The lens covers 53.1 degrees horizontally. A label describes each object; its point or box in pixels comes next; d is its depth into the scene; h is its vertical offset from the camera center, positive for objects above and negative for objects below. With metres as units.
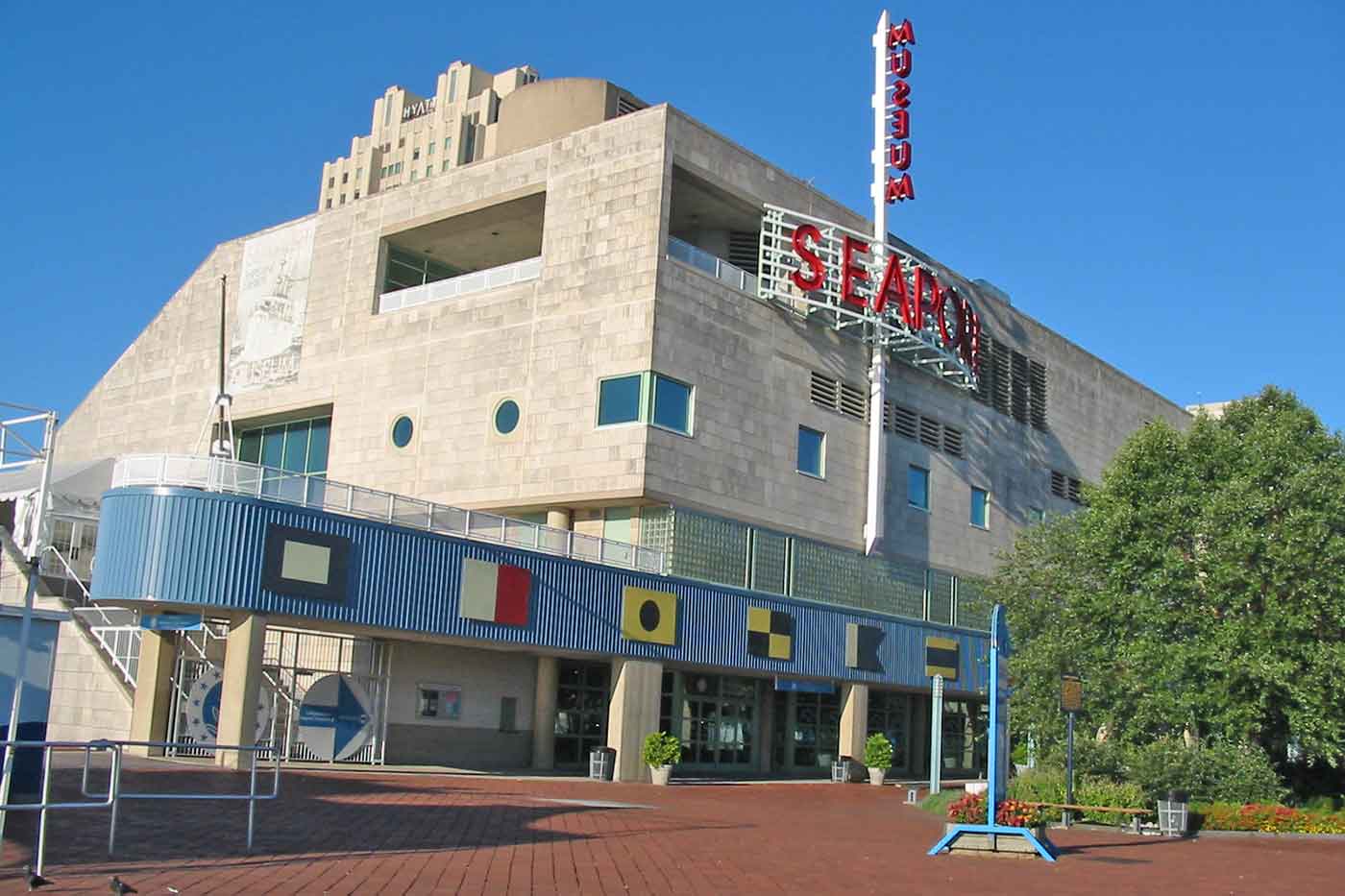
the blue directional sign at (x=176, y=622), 27.52 +0.68
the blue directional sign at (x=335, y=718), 31.05 -1.23
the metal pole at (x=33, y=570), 12.60 +0.76
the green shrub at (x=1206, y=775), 26.06 -1.14
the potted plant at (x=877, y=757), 40.19 -1.79
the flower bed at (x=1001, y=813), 19.28 -1.58
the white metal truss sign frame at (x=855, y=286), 40.44 +12.42
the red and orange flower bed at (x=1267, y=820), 24.52 -1.82
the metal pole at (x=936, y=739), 32.34 -0.96
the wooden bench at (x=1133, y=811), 23.27 -1.81
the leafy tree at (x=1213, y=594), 27.78 +2.60
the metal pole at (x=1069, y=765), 24.78 -1.07
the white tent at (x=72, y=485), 36.31 +4.78
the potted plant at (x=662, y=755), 33.22 -1.72
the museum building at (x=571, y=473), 29.30 +6.17
